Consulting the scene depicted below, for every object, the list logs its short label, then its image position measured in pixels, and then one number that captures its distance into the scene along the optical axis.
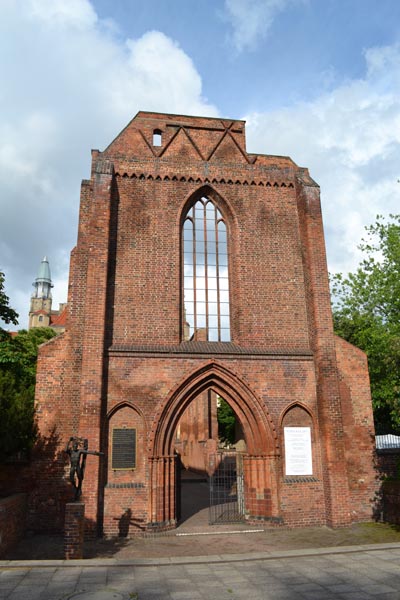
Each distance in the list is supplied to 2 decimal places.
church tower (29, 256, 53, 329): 115.75
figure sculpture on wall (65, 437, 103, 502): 9.39
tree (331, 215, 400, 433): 20.44
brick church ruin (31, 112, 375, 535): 11.85
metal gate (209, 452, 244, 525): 13.08
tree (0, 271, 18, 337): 13.33
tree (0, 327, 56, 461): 10.39
